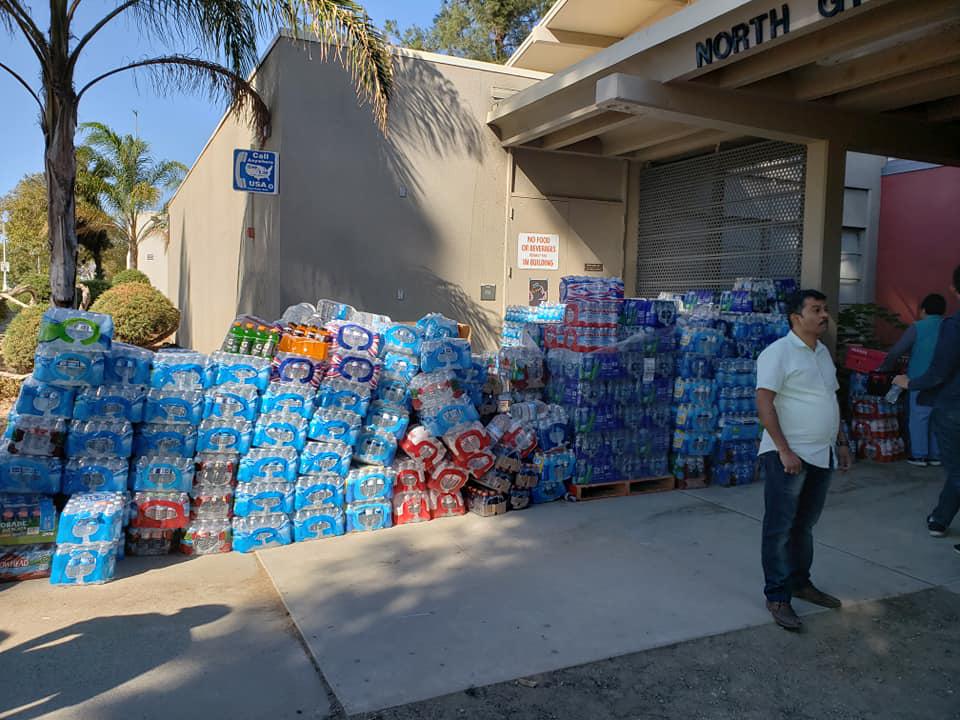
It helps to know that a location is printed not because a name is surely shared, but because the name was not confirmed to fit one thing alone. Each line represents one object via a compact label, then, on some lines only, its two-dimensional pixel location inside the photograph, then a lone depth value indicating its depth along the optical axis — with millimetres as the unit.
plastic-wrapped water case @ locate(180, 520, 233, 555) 5633
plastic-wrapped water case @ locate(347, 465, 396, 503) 6148
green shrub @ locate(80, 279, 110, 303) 29172
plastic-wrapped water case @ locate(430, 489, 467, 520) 6535
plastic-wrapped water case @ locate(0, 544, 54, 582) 5055
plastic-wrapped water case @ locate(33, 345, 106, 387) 5320
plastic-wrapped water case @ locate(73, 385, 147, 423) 5434
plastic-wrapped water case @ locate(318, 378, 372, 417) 6055
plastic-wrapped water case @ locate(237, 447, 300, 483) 5785
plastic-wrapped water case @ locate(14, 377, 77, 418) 5305
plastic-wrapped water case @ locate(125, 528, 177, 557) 5520
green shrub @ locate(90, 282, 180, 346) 16953
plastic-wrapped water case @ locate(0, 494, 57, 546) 5086
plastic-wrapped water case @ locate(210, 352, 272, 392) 5863
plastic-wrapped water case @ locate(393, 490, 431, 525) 6387
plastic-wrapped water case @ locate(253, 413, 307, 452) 5895
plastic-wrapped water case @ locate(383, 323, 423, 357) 6879
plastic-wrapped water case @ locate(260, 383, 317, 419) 5930
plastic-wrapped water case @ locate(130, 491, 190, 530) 5477
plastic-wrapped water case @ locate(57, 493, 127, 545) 5020
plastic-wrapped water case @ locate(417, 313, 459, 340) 7023
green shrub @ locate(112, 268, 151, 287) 27125
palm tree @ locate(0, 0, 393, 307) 8594
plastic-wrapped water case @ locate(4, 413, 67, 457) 5246
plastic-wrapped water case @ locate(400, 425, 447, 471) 6398
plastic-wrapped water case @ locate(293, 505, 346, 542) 5945
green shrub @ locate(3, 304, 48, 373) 11977
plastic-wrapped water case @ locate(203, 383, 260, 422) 5809
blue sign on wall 9055
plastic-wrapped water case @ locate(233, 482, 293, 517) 5750
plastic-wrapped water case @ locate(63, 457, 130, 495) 5355
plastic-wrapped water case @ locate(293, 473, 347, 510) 5930
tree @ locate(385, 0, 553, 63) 26719
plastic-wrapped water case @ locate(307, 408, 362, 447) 6035
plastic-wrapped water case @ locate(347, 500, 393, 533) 6152
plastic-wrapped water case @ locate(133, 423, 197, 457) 5637
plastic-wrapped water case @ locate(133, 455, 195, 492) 5523
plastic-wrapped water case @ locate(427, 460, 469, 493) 6500
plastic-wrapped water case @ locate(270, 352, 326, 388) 5984
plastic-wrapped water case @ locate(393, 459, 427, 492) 6371
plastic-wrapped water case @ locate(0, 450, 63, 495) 5148
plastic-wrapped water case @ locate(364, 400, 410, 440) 6402
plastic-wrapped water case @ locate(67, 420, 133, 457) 5383
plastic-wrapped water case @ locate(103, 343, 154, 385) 5555
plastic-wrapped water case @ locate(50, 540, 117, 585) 5000
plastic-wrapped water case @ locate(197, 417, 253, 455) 5750
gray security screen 9414
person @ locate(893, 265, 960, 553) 5512
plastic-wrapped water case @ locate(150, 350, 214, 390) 5727
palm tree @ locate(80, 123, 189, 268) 31000
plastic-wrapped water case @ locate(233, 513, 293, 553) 5730
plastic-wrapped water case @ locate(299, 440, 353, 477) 5969
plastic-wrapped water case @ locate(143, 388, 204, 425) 5641
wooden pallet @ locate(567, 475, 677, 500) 7105
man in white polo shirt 4246
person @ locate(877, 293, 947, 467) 7961
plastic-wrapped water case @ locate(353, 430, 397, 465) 6301
